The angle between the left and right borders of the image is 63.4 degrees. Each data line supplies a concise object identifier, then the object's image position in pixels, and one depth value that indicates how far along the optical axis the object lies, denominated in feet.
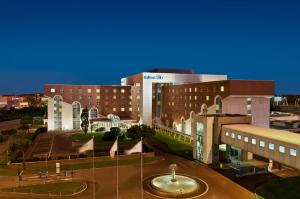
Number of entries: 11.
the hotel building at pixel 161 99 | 183.83
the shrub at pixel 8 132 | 226.64
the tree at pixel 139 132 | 196.08
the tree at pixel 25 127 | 249.38
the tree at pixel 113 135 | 193.06
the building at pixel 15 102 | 522.47
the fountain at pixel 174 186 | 94.50
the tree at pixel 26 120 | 283.20
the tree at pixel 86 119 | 198.16
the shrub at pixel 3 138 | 197.86
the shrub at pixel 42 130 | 232.20
